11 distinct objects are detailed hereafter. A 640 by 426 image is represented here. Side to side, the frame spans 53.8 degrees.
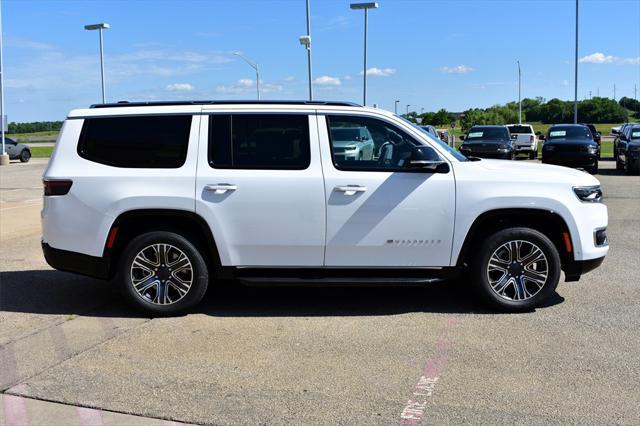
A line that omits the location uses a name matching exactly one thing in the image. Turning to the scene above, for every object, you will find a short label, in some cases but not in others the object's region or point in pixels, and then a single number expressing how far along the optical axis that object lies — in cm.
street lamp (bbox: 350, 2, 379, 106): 3306
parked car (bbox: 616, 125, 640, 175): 2066
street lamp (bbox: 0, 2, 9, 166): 3344
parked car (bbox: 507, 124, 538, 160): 3145
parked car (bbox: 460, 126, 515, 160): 2367
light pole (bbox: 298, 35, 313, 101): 2900
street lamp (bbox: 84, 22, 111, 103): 3762
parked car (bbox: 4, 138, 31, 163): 3556
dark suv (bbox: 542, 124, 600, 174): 2058
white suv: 562
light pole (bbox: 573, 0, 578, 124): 3991
